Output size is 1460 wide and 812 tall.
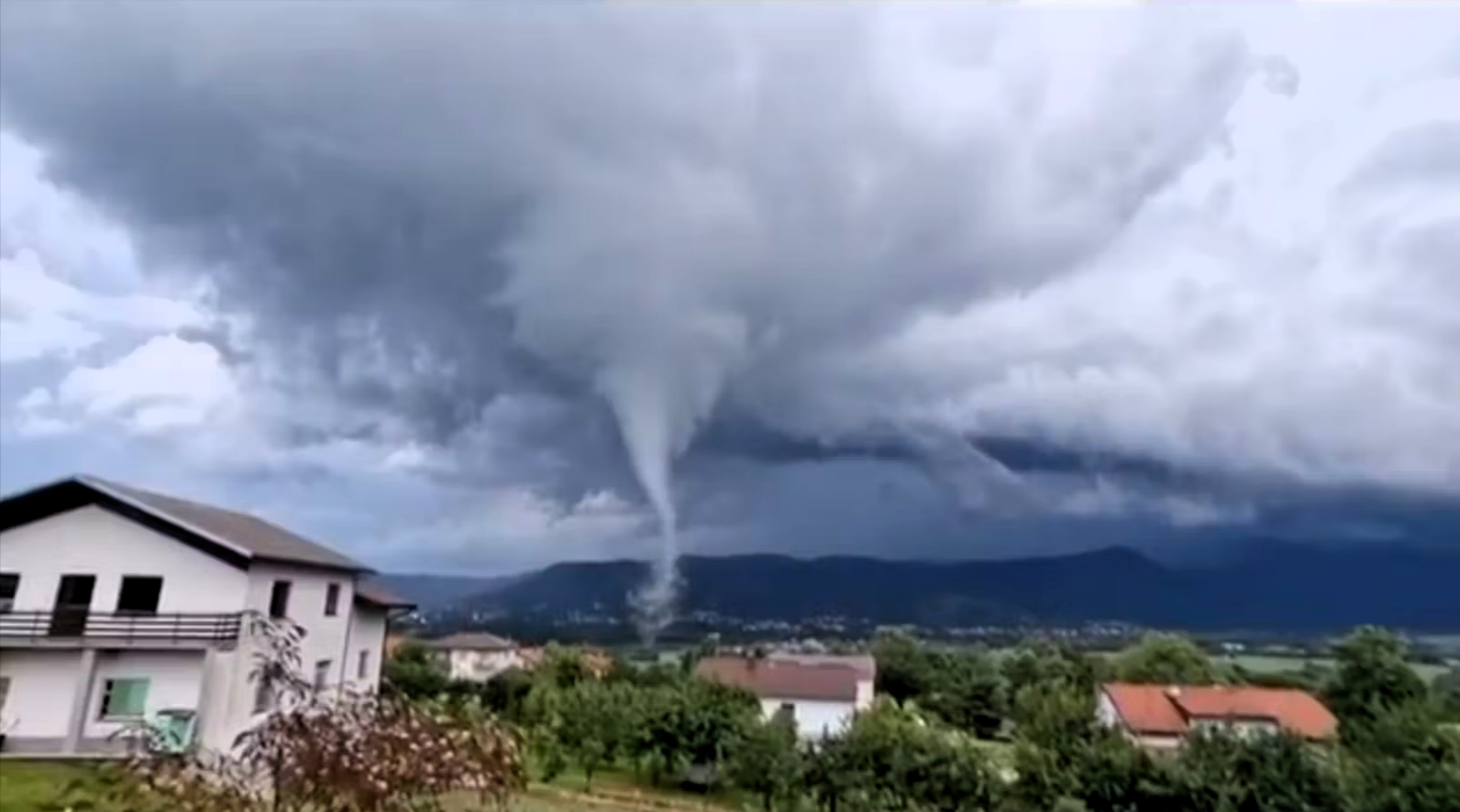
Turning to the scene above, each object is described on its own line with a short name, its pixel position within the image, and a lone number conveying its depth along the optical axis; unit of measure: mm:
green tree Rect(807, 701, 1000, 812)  30281
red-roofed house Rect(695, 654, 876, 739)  62000
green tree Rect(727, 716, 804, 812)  32094
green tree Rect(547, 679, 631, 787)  37281
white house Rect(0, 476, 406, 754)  23125
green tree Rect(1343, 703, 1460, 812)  24297
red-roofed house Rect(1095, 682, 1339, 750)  50656
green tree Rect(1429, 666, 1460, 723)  49066
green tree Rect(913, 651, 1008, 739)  63219
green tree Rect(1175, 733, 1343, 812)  26188
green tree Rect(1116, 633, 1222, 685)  70625
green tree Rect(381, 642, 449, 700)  52234
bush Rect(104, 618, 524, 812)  5156
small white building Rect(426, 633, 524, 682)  85938
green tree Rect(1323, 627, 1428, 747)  55844
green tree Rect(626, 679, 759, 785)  36812
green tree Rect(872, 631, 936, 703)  72688
